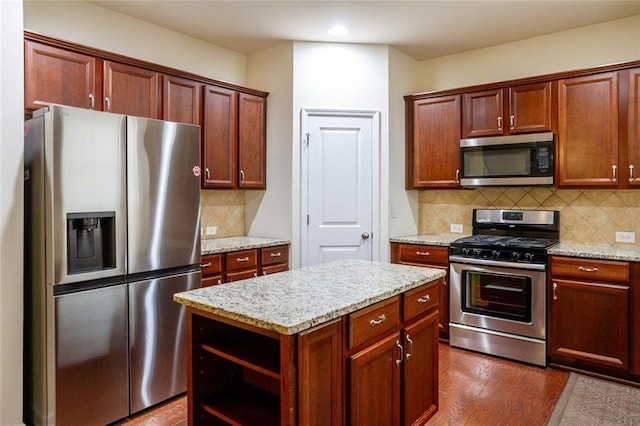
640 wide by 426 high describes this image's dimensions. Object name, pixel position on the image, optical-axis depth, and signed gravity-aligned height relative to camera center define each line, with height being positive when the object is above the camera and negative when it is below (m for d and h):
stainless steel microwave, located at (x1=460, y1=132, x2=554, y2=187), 3.46 +0.40
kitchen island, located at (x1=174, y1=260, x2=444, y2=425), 1.50 -0.59
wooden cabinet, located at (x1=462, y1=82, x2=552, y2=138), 3.51 +0.84
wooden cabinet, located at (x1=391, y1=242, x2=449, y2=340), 3.69 -0.47
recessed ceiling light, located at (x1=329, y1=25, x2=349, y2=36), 3.59 +1.55
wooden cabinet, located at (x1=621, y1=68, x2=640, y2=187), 3.12 +0.57
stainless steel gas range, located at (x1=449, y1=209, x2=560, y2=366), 3.23 -0.67
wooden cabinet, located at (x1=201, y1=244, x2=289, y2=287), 3.23 -0.47
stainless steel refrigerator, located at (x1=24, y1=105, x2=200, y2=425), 2.23 -0.31
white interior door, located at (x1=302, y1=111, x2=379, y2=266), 3.91 +0.20
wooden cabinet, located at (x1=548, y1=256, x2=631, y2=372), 2.91 -0.77
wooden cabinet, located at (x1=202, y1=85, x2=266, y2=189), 3.64 +0.62
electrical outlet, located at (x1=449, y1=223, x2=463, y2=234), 4.22 -0.22
